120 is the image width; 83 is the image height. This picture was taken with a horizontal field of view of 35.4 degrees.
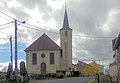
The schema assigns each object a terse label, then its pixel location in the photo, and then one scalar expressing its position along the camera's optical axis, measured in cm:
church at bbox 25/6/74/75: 5289
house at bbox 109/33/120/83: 1931
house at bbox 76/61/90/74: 6789
